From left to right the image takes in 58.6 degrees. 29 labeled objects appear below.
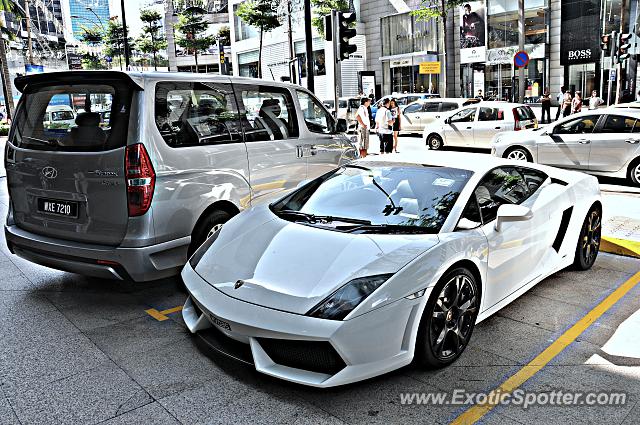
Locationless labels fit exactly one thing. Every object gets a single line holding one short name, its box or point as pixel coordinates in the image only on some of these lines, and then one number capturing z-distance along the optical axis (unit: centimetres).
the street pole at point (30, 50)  4720
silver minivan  446
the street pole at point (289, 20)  4255
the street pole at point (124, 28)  2632
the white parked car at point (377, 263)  316
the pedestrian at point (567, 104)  2281
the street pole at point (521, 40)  2914
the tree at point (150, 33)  7681
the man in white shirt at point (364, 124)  1491
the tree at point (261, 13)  4666
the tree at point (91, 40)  8494
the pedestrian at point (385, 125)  1474
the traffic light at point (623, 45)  2163
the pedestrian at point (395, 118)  1634
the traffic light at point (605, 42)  2331
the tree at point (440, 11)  3117
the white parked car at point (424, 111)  2219
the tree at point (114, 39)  8175
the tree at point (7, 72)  2336
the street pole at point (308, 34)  1264
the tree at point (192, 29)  6831
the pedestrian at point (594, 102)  2519
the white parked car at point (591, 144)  1055
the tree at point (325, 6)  4059
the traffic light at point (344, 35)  1230
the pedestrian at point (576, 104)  2248
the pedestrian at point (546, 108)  2614
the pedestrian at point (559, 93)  3378
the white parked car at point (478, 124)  1603
